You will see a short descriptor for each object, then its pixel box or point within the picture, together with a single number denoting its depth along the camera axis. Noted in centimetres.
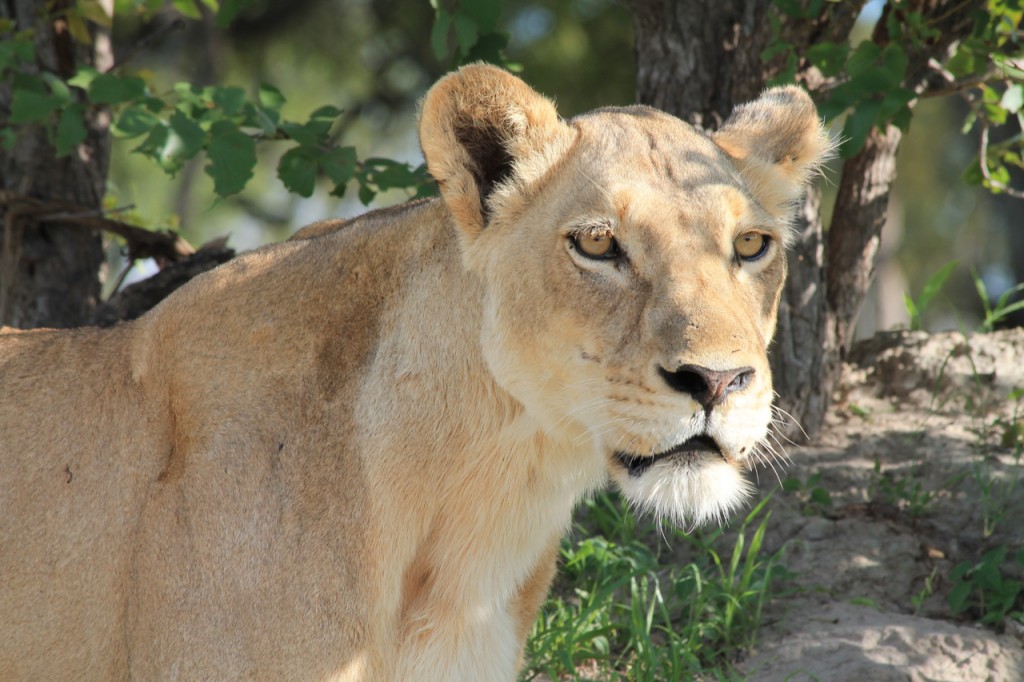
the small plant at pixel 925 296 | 1164
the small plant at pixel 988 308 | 1157
